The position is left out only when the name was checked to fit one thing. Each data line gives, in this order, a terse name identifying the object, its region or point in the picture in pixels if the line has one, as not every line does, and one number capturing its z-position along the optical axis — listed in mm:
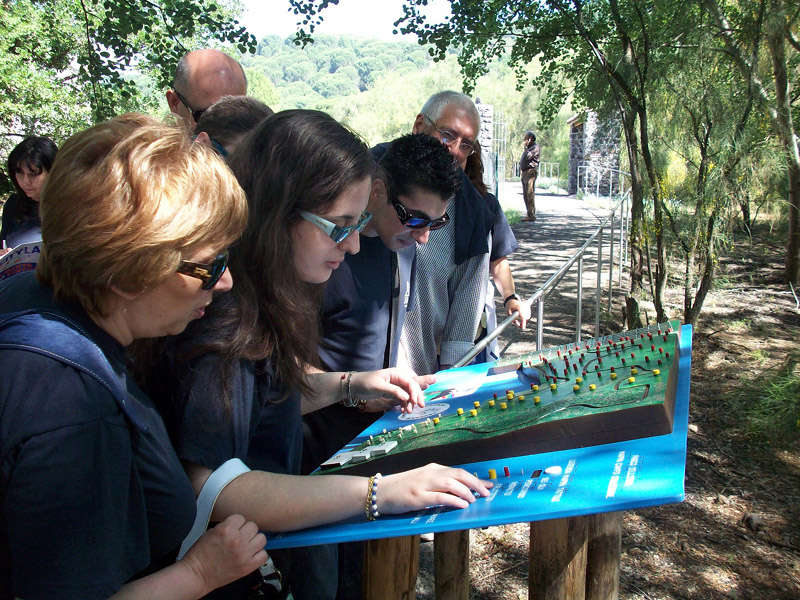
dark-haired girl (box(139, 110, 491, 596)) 1490
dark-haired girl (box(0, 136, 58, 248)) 4125
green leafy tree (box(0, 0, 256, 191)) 7465
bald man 3754
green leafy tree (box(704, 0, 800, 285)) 6609
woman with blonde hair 1091
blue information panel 1397
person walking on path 17000
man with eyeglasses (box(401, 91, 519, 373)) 3131
